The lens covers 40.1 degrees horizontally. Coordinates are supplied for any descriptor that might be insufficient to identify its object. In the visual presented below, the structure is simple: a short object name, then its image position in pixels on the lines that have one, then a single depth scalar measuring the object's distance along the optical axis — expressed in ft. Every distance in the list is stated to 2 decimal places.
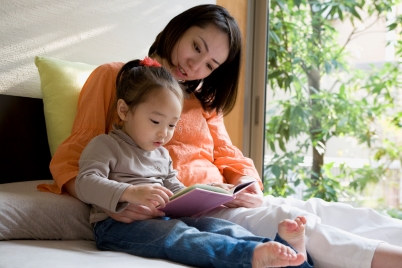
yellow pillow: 5.81
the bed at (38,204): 4.05
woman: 4.35
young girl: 4.11
